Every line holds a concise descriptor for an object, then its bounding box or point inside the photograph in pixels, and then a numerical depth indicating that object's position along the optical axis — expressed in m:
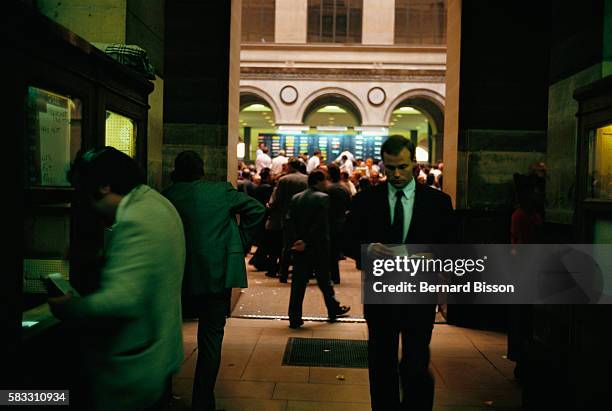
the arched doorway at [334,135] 28.02
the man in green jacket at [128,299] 2.31
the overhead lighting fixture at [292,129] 29.30
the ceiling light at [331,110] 35.74
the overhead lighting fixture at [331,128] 28.13
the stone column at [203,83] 8.23
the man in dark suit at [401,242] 3.96
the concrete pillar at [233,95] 8.36
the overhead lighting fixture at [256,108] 34.75
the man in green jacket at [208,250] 4.40
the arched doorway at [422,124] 30.92
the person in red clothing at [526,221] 6.20
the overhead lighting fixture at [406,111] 35.81
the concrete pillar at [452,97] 8.20
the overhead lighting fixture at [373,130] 29.02
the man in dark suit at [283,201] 10.36
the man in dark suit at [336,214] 10.81
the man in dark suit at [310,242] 7.77
